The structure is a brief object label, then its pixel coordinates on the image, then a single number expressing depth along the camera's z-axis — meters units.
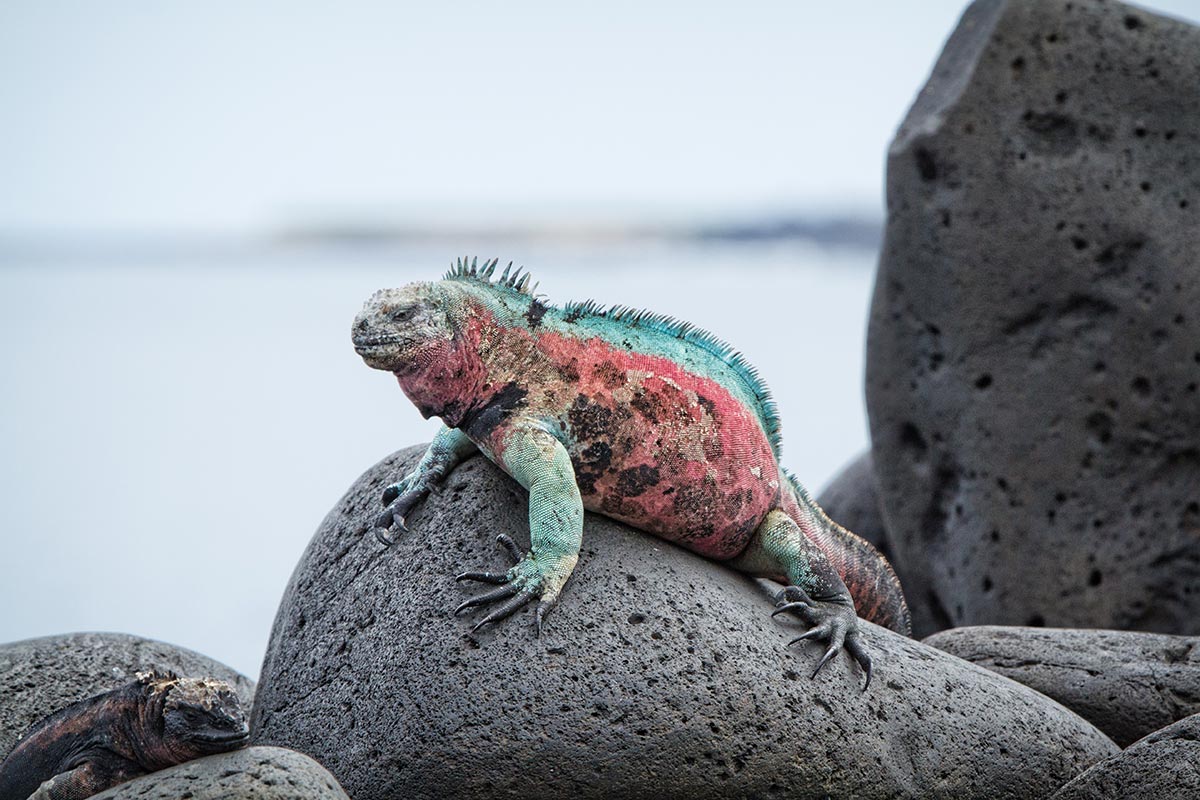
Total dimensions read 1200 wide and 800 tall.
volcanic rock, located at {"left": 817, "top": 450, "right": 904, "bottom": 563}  15.54
